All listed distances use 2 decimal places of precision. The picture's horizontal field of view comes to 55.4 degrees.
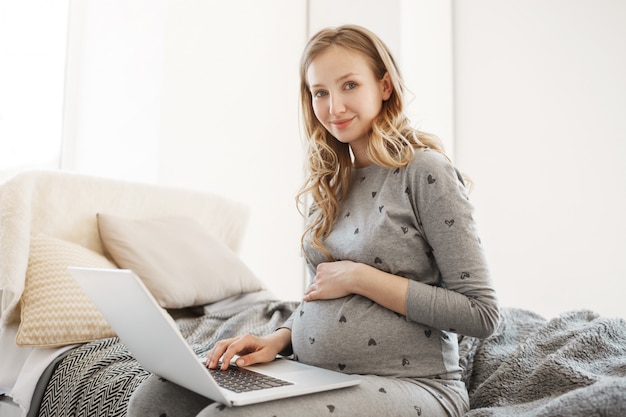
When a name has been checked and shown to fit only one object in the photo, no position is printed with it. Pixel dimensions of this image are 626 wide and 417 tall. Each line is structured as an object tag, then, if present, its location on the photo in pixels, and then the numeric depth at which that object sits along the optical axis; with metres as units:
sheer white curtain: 2.59
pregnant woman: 0.92
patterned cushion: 1.40
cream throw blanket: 1.48
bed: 1.02
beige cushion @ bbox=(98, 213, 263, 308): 1.75
